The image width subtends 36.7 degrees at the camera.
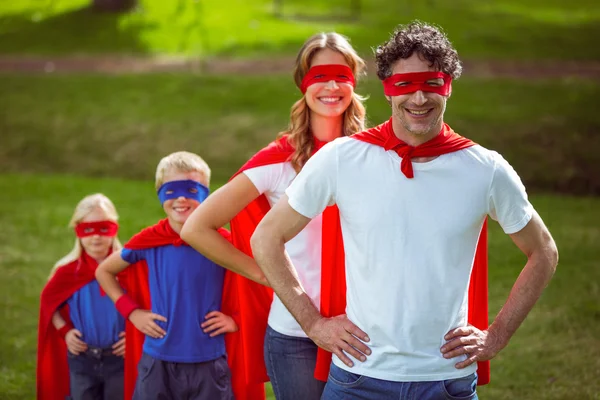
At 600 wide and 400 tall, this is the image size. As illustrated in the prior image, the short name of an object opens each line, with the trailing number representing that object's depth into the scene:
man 3.24
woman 4.04
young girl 5.68
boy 4.92
